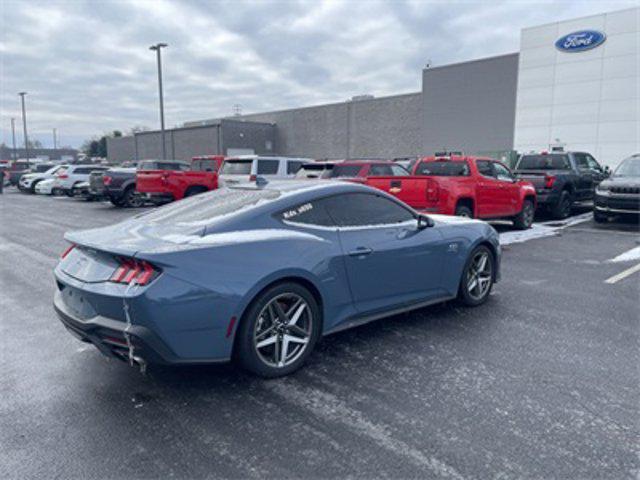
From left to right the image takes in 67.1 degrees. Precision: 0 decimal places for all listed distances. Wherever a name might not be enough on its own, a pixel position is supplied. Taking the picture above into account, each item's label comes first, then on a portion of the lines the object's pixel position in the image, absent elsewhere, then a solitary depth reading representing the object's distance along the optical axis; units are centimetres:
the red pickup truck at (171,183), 1605
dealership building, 2291
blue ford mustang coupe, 319
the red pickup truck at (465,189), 929
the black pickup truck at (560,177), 1284
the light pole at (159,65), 2589
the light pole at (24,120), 4919
